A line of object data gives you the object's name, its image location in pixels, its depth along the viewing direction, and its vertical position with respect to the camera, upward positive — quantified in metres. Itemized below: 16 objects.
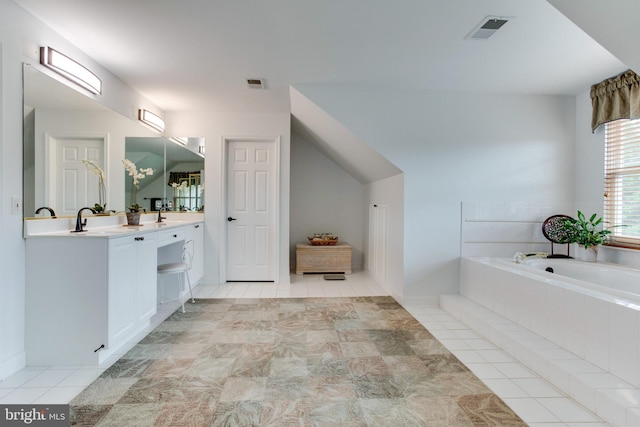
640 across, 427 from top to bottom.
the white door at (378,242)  4.25 -0.44
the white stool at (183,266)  3.12 -0.56
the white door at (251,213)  4.53 -0.05
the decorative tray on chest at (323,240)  5.23 -0.47
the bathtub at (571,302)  1.78 -0.63
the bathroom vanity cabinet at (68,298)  2.12 -0.57
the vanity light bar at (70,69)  2.26 +1.03
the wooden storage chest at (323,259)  5.08 -0.75
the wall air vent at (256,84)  3.29 +1.28
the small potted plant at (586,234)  3.14 -0.21
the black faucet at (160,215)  3.90 -0.07
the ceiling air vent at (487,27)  2.18 +1.26
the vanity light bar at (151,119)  3.69 +1.04
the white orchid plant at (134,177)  3.30 +0.33
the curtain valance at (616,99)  2.89 +1.05
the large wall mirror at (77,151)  2.18 +0.48
